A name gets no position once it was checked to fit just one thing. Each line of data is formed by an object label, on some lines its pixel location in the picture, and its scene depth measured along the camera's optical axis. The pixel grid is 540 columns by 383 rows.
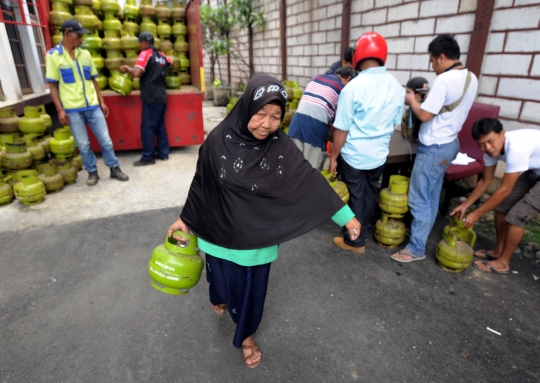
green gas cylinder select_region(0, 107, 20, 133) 4.16
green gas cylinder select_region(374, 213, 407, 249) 3.35
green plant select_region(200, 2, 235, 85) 10.68
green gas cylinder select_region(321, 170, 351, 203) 3.13
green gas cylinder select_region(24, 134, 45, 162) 4.30
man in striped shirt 3.36
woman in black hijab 1.70
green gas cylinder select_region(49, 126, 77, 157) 4.56
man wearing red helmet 2.75
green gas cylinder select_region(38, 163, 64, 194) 4.39
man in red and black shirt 5.17
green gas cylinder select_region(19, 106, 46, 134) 4.28
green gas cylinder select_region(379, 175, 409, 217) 3.21
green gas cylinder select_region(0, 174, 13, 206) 4.10
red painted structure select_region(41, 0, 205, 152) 5.74
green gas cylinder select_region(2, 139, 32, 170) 4.11
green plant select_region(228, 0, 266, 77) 9.58
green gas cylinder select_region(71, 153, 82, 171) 4.90
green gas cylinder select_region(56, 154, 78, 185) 4.65
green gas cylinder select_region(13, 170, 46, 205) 4.05
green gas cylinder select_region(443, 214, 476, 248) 2.96
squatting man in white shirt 2.56
